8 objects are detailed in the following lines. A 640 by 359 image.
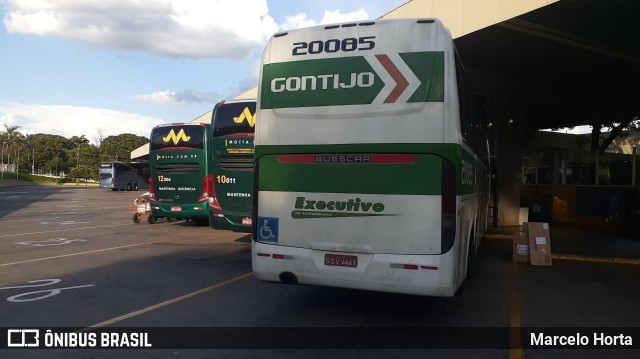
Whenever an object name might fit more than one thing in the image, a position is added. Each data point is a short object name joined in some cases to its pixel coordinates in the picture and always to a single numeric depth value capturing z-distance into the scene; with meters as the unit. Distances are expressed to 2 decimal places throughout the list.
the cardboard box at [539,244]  10.81
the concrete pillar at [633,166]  19.92
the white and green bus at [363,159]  5.53
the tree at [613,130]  25.03
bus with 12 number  15.27
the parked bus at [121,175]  60.34
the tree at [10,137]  102.56
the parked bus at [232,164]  11.44
